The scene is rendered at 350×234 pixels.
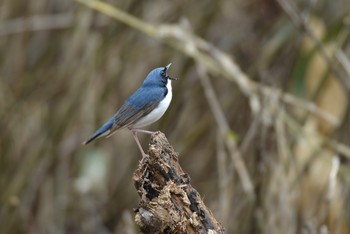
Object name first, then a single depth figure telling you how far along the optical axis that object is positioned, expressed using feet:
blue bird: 27.35
